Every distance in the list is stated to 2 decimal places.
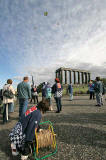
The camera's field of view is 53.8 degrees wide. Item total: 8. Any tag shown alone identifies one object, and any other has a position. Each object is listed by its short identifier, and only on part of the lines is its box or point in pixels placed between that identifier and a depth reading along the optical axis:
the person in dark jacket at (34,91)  10.05
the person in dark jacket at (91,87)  11.71
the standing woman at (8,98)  4.73
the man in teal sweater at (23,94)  4.60
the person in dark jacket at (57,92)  6.23
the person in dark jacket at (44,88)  6.84
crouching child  2.26
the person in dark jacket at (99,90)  7.85
